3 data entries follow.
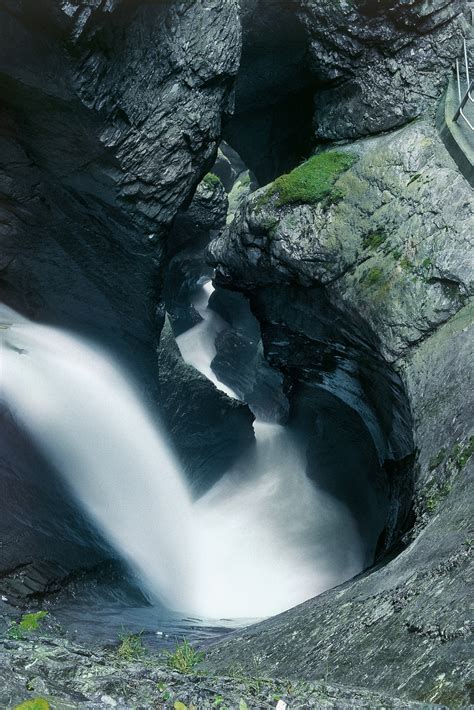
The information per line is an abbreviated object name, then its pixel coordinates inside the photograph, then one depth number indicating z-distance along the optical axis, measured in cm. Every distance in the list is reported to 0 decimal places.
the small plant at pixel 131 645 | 615
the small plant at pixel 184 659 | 528
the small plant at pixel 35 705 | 285
